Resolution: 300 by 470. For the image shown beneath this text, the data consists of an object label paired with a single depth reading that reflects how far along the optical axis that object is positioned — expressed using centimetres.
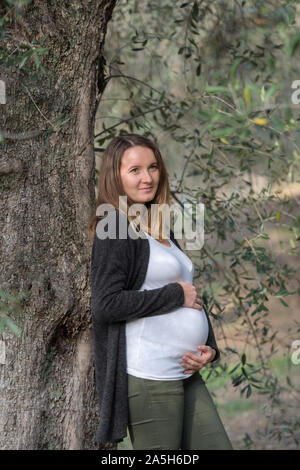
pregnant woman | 447
